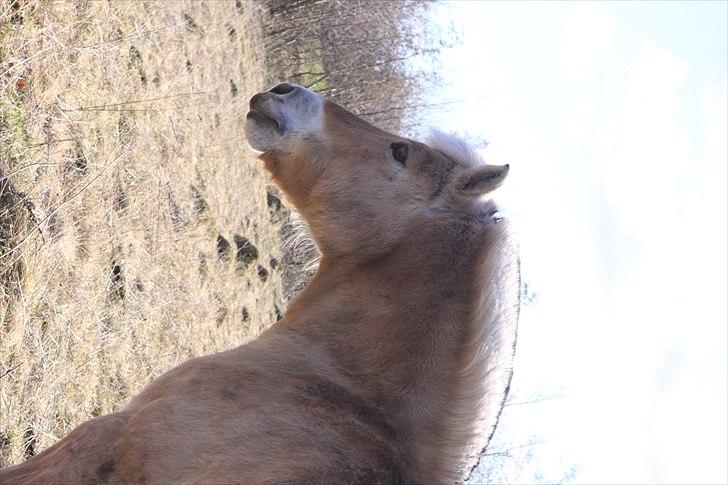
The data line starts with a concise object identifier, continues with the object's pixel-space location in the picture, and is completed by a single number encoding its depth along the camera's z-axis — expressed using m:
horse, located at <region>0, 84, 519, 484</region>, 4.81
